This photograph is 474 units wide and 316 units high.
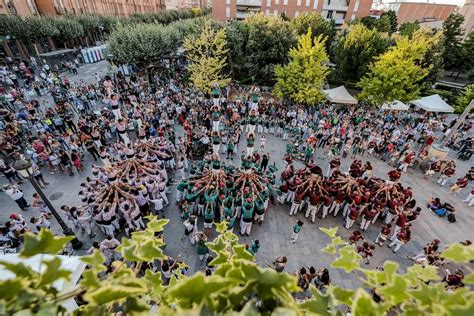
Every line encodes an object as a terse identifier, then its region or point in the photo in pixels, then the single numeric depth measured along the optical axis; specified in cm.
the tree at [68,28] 3198
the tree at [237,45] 2569
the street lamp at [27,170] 675
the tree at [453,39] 3297
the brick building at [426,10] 6331
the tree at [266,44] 2442
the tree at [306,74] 1944
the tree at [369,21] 3871
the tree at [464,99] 2061
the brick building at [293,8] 4412
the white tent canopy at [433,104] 1912
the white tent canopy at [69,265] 437
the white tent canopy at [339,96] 1965
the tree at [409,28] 3526
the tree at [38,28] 2838
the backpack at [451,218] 1086
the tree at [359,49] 2503
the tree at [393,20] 4338
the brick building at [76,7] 3223
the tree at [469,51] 3231
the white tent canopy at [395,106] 1939
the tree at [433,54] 2380
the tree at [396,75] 1852
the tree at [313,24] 3362
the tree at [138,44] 2303
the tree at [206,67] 2055
